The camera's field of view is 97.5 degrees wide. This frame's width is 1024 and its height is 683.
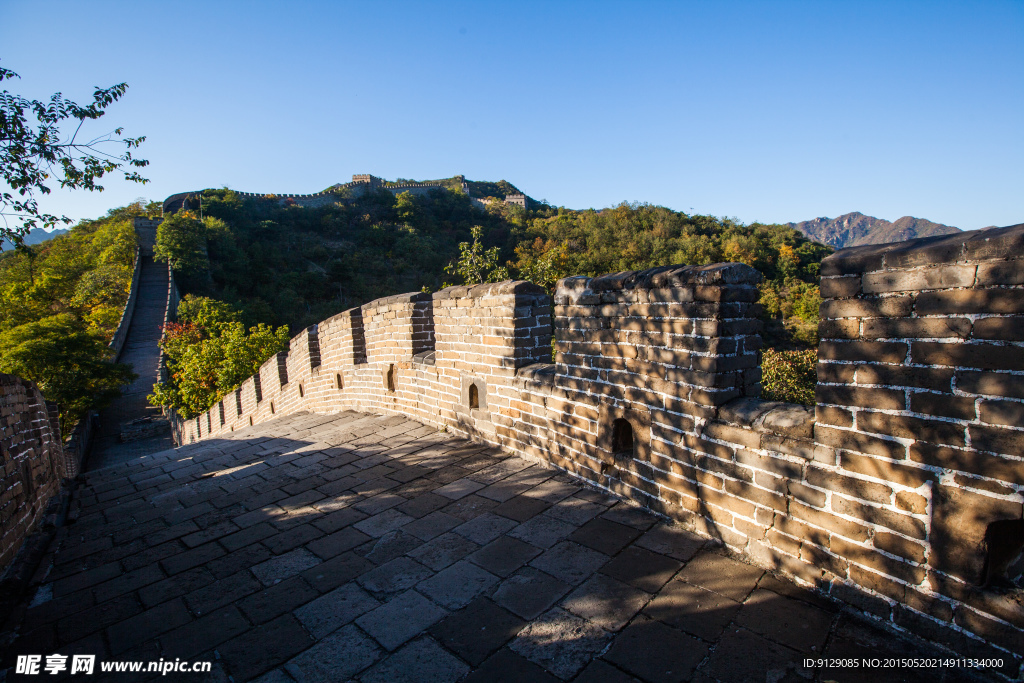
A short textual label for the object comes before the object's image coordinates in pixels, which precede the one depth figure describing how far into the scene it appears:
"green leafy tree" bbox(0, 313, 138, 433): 17.02
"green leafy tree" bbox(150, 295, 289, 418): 14.13
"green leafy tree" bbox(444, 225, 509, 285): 12.34
